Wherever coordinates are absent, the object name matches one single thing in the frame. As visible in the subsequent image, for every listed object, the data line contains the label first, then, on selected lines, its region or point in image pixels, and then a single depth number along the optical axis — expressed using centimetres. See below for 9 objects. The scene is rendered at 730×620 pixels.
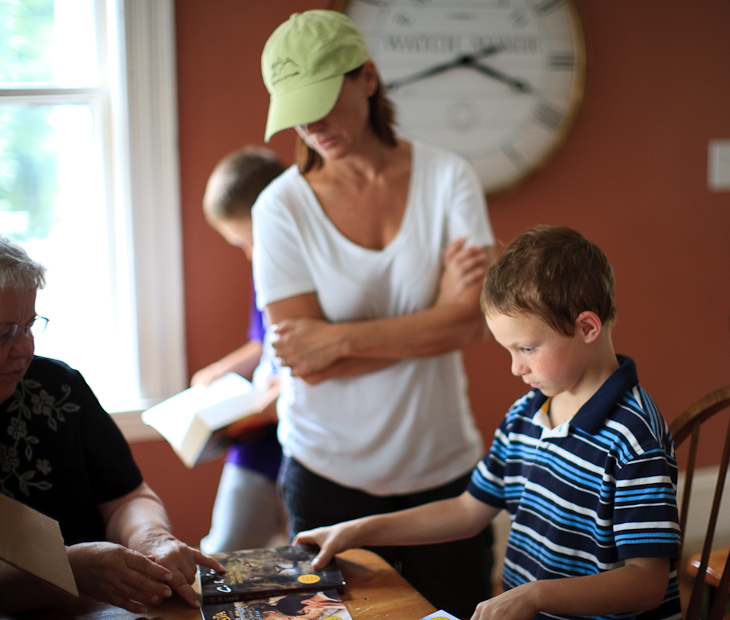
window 209
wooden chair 111
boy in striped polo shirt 92
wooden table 94
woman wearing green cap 142
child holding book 184
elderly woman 97
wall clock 236
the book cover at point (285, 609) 93
